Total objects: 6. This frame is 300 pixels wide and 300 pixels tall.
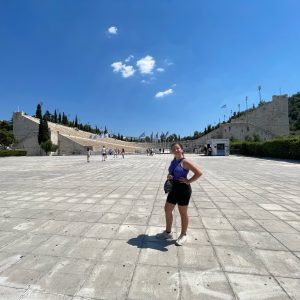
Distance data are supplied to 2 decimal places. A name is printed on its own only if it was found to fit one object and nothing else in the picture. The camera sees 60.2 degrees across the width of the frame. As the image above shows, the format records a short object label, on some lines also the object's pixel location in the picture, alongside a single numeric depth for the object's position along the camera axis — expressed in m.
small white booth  40.94
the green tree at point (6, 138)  56.03
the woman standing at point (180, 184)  3.97
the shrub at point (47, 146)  57.81
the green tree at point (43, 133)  60.59
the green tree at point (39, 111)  73.62
